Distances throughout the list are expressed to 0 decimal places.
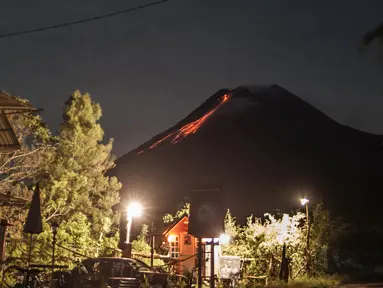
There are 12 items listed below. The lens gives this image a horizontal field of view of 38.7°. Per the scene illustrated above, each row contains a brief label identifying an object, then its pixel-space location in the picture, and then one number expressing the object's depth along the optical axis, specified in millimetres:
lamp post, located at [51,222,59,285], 14602
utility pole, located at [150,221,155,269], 16625
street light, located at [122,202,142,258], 17531
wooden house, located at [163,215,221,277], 21188
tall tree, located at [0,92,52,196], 18359
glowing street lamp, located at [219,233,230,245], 18241
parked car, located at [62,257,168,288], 12859
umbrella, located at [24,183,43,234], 12977
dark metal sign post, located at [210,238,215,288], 11261
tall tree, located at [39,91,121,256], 19891
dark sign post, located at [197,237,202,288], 11516
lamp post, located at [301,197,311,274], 18391
